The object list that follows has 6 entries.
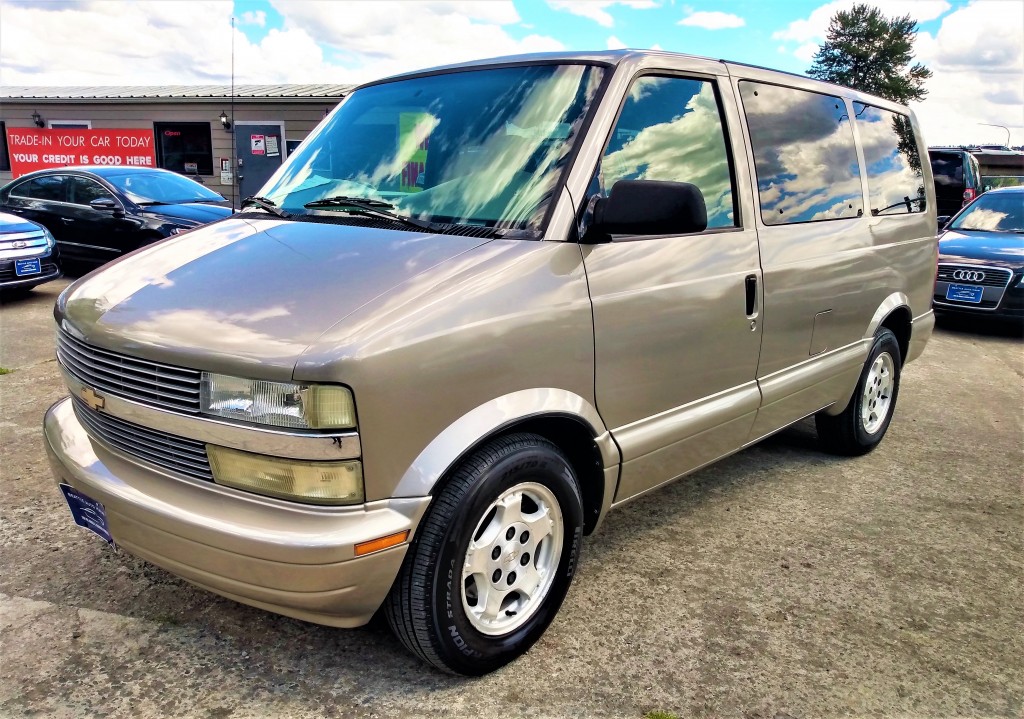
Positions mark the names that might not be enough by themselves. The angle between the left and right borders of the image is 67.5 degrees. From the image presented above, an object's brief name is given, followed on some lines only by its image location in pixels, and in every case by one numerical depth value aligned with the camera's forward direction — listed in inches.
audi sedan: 326.3
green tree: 1756.9
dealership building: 720.3
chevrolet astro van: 80.4
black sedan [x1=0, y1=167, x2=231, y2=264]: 350.0
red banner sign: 776.3
